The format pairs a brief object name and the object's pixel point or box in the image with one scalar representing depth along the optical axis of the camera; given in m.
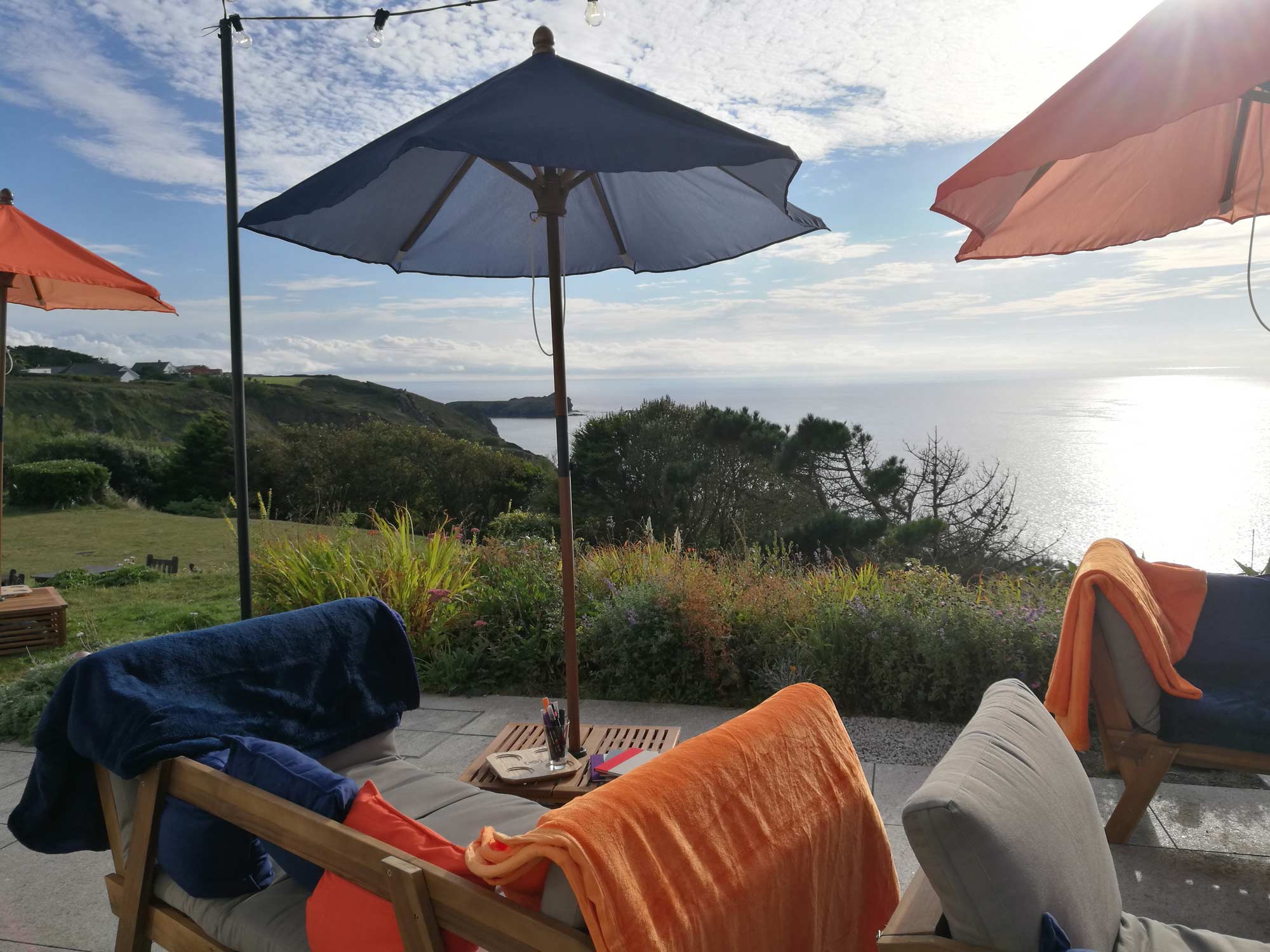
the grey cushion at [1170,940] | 1.67
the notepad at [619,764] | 2.47
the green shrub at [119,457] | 16.27
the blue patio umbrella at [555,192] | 2.01
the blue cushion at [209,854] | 1.78
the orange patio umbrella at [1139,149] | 1.69
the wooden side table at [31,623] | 5.32
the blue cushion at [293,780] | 1.52
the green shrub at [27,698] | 3.97
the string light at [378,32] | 4.11
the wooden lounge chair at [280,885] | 1.22
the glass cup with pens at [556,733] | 2.50
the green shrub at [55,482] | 13.93
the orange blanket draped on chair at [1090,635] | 2.77
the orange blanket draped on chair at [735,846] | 1.15
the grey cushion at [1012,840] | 1.25
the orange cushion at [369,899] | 1.37
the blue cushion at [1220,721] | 2.70
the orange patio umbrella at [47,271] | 4.68
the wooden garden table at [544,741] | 2.42
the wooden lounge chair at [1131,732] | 2.77
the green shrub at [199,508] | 16.25
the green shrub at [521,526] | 9.53
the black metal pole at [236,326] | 3.80
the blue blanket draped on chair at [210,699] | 1.88
